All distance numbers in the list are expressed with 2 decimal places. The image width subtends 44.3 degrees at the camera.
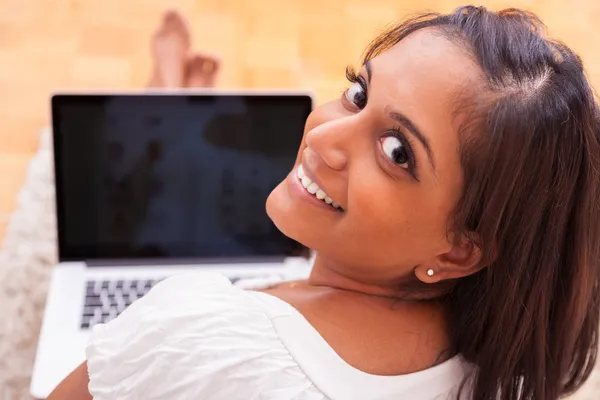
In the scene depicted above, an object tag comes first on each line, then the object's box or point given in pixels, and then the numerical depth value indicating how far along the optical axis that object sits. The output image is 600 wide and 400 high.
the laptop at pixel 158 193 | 1.18
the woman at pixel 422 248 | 0.63
